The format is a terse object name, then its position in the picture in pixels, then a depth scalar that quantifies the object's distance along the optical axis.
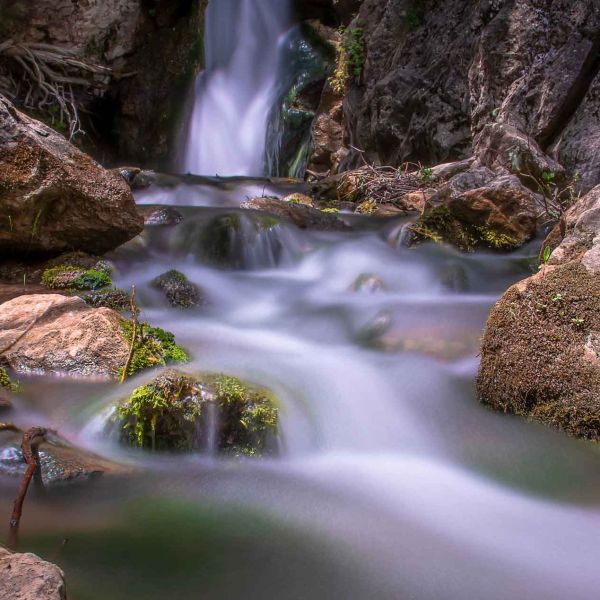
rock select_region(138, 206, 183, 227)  6.96
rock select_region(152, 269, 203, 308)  5.08
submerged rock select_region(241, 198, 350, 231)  7.27
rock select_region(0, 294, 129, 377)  3.66
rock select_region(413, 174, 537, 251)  6.42
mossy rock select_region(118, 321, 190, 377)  3.71
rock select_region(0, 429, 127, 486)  2.62
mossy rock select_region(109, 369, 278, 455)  2.97
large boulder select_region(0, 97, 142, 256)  5.09
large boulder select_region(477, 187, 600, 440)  3.18
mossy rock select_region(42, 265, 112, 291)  5.18
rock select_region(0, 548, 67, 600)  1.50
